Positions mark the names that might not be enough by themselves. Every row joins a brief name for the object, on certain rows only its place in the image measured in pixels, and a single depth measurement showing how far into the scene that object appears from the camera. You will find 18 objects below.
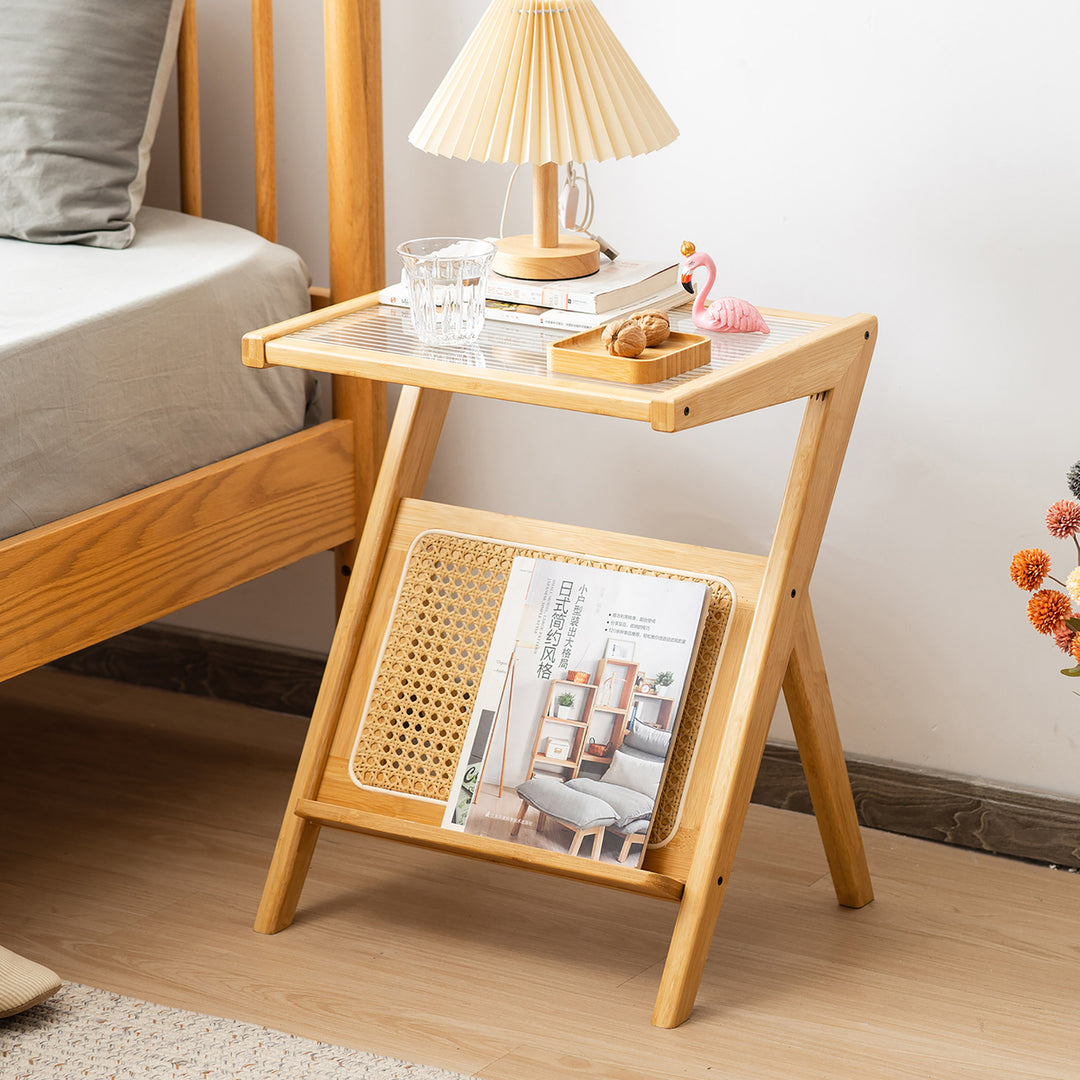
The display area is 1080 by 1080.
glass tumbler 2.82
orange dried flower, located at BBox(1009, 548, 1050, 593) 2.79
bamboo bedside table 2.76
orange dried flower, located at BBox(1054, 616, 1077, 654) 2.78
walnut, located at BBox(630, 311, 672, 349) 2.77
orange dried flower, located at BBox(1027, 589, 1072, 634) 2.78
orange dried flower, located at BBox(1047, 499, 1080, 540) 2.77
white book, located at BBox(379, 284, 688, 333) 2.85
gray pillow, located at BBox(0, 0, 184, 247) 3.14
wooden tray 2.72
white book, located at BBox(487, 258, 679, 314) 2.86
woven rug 2.79
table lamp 2.85
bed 2.92
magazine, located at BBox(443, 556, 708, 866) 2.90
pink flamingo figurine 2.87
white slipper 2.84
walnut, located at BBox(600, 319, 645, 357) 2.74
